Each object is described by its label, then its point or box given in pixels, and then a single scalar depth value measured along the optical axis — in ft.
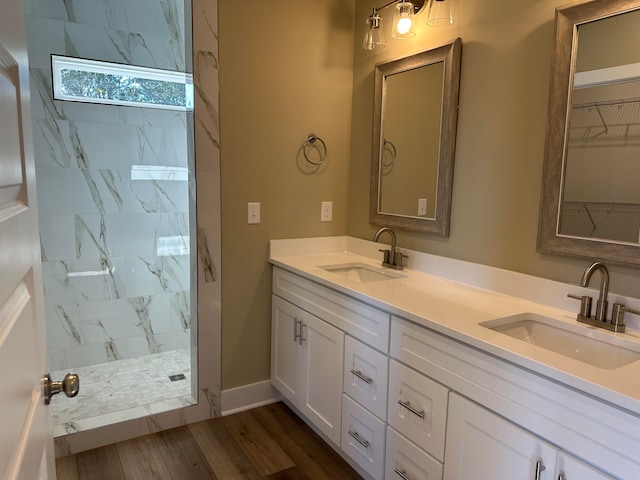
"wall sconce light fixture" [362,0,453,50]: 6.26
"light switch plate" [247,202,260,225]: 7.83
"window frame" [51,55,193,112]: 9.21
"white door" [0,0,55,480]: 1.84
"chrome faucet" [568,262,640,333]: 4.58
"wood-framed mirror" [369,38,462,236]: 6.58
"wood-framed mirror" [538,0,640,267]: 4.66
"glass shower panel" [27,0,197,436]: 9.16
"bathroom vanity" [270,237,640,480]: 3.55
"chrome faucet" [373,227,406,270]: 7.41
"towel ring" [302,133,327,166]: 8.21
